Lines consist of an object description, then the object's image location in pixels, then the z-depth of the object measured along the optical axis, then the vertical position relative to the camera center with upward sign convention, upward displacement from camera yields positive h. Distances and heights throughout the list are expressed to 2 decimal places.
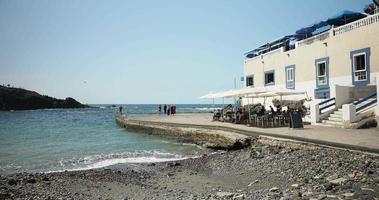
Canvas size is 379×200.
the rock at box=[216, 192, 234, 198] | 9.86 -2.46
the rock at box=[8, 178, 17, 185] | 13.22 -2.73
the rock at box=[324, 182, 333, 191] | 8.77 -1.99
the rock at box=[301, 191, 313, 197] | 8.40 -2.09
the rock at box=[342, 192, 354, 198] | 7.72 -1.93
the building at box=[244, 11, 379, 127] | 20.59 +3.16
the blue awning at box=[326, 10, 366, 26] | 24.25 +6.39
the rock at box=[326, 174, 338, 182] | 9.84 -1.97
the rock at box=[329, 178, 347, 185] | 9.13 -1.93
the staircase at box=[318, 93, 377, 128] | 19.09 -0.05
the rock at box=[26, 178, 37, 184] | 13.41 -2.74
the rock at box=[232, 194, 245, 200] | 9.38 -2.39
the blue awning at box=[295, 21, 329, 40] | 26.31 +6.26
